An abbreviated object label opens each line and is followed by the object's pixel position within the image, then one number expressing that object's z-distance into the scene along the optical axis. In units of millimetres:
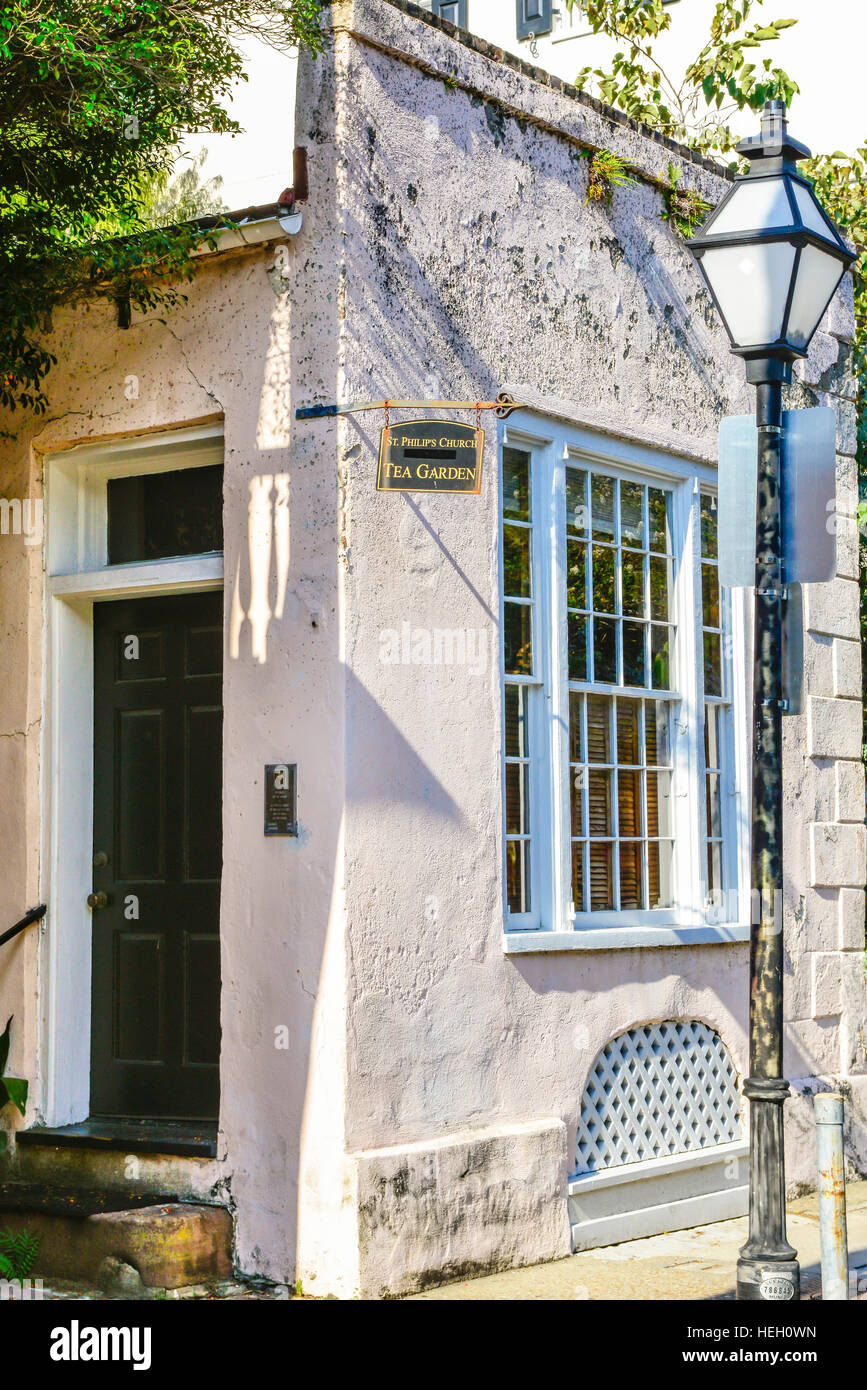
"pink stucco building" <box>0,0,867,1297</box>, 6695
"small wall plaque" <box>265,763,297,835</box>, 6738
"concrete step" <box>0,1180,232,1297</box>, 6480
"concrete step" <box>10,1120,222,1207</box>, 6836
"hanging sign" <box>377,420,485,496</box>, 6844
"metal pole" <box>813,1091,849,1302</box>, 5344
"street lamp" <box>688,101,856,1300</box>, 5613
